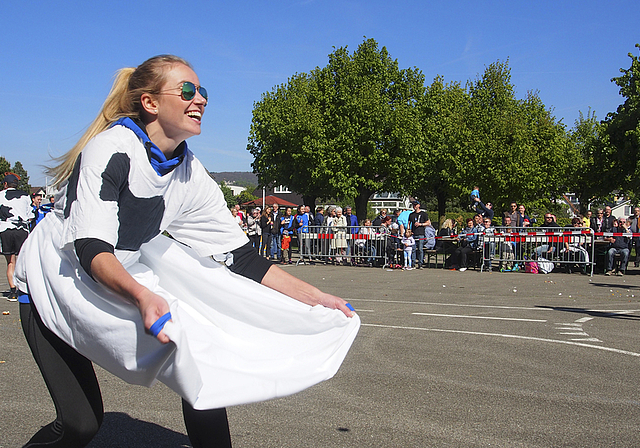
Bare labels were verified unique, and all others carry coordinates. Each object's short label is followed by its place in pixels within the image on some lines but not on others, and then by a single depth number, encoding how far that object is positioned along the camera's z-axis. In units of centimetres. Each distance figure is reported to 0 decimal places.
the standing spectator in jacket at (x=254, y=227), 2352
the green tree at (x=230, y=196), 14162
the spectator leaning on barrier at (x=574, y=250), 1756
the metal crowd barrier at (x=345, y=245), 2019
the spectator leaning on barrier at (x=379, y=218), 2111
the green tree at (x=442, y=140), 4522
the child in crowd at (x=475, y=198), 1983
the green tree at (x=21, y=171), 10905
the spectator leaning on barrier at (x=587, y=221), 1852
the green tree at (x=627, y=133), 3691
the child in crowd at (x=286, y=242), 2219
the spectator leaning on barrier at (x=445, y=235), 2020
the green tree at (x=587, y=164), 4100
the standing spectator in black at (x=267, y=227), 2372
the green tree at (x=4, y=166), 9475
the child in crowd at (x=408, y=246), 1938
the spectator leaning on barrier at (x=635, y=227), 1822
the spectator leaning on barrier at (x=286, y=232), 2222
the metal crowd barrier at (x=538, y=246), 1756
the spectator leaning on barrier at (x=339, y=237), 2080
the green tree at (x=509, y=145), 4212
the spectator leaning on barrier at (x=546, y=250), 1781
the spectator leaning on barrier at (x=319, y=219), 2189
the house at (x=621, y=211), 11472
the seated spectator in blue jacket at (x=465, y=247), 1903
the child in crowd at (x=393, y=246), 1977
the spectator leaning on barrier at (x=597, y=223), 1838
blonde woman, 232
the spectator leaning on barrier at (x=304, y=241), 2136
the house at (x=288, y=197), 13850
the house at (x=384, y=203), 14962
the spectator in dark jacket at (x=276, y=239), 2336
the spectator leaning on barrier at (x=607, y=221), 1816
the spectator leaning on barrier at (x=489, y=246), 1858
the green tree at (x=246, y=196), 12756
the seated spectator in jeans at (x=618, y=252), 1728
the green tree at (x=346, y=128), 4159
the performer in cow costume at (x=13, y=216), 1108
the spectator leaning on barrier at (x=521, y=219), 1880
